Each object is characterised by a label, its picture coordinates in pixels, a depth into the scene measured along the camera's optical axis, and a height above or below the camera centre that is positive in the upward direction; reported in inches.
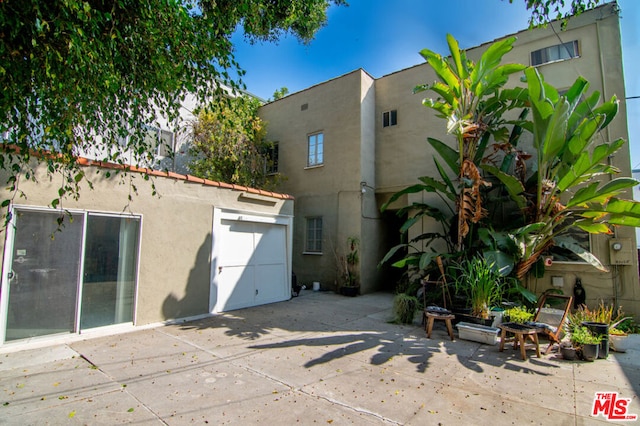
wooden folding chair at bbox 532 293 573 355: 223.1 -57.7
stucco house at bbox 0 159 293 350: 219.8 -8.4
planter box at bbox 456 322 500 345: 246.5 -63.8
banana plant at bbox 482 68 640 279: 265.1 +61.2
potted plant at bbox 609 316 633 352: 237.1 -65.2
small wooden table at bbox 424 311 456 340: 254.2 -53.6
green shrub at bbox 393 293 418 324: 309.6 -57.1
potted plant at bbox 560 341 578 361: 218.5 -67.9
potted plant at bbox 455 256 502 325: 267.6 -32.0
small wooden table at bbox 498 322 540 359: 214.4 -54.2
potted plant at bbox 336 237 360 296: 461.4 -26.9
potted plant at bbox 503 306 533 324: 249.0 -50.8
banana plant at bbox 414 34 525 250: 297.7 +139.8
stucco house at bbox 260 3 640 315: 375.5 +150.9
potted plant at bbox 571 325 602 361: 214.1 -60.7
